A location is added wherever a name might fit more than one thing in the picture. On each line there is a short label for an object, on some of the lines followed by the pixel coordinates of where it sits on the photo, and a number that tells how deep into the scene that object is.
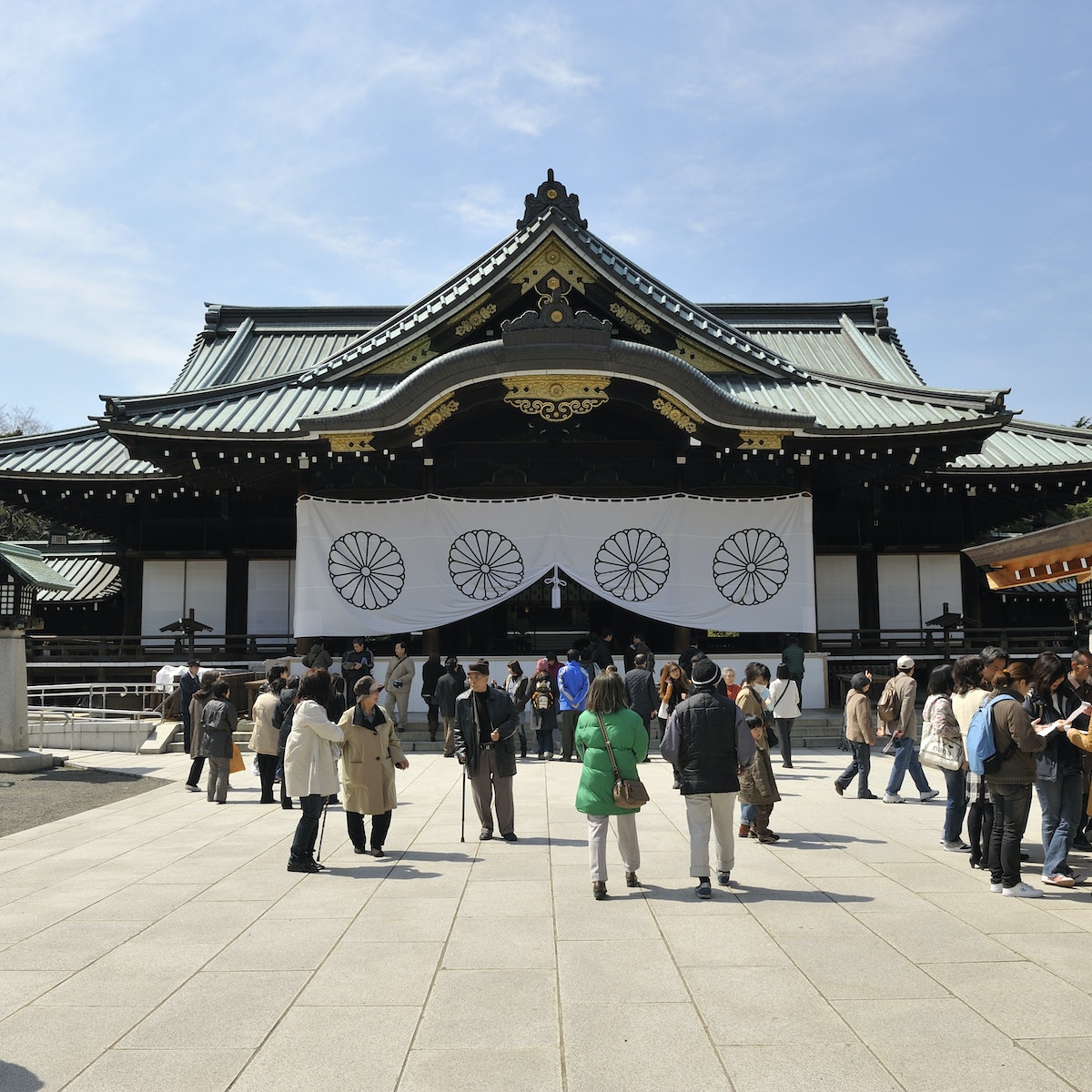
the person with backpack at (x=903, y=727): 10.47
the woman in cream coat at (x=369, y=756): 7.91
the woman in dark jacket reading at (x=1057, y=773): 6.78
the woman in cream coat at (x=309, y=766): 7.57
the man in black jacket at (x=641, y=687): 13.24
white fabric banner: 17.25
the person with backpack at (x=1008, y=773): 6.50
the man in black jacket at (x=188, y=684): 15.16
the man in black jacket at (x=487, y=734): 8.38
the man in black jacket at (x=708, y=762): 6.78
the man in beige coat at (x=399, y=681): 15.73
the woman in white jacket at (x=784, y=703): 12.79
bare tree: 39.56
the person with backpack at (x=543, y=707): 14.45
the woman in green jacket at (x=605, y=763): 6.68
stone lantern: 13.96
